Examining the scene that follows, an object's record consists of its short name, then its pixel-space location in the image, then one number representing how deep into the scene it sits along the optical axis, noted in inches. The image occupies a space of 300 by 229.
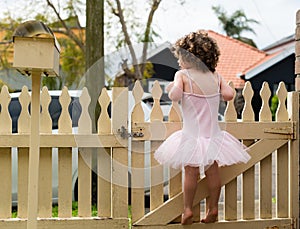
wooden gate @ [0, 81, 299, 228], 141.8
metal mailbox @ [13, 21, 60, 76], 101.8
